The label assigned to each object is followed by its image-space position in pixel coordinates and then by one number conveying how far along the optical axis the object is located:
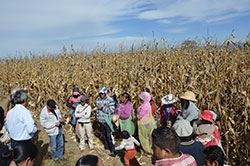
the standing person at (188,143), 2.67
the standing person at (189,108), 3.92
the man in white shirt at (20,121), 3.86
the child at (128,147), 4.69
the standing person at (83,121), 5.52
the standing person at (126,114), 5.24
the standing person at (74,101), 6.23
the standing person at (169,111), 4.48
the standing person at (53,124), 4.82
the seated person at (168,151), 2.03
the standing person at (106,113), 5.45
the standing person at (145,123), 4.86
